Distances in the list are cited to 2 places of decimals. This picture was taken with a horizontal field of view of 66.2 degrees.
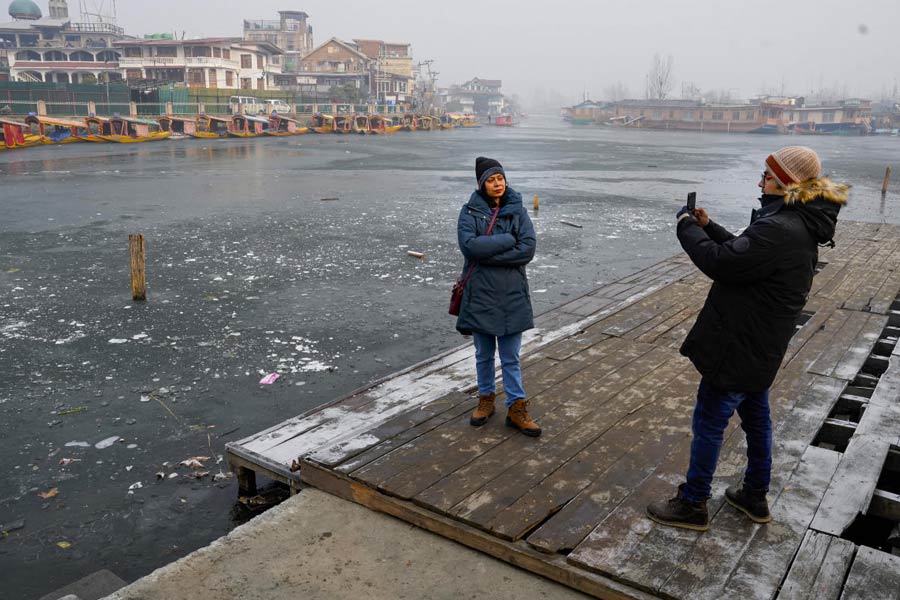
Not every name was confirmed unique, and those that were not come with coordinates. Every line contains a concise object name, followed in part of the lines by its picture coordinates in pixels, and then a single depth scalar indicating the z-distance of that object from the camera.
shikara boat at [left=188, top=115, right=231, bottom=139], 54.53
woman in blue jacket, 4.63
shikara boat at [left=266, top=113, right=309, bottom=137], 60.47
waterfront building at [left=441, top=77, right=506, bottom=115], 169.25
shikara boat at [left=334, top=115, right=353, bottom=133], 67.50
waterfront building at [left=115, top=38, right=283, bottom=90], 72.75
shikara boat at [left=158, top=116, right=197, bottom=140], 51.99
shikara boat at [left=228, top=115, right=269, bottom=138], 55.92
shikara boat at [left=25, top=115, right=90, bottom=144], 41.09
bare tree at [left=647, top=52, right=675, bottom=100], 187.38
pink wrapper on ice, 6.72
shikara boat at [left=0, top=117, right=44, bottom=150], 36.53
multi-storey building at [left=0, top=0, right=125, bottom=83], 79.12
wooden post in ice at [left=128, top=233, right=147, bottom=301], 9.12
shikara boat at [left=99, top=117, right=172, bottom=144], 45.94
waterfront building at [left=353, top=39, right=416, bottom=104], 106.56
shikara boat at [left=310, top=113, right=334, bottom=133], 66.96
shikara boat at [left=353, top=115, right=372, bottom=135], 68.81
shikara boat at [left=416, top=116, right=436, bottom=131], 83.12
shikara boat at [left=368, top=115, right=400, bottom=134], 70.50
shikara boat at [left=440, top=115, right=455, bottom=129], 89.56
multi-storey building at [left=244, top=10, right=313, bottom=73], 133.75
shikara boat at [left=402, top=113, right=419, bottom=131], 81.07
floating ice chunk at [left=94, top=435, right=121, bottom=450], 5.45
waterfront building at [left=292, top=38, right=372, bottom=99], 102.12
